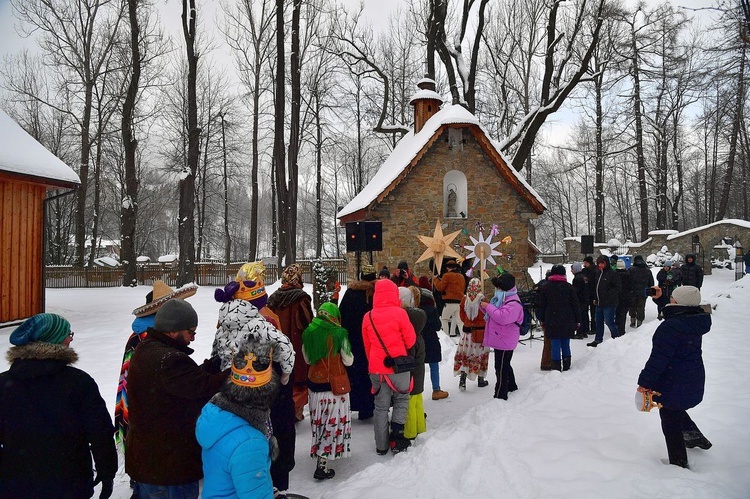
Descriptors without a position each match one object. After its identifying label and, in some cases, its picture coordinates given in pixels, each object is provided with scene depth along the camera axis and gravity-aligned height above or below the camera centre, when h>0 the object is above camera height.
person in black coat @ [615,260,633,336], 9.77 -0.85
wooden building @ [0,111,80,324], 9.62 +1.16
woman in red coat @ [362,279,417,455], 4.45 -0.89
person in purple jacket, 5.93 -0.86
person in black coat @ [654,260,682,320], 11.34 -0.48
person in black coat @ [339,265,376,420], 5.28 -0.86
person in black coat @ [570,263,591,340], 9.77 -0.65
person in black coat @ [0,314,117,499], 2.43 -0.83
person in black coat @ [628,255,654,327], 10.52 -0.54
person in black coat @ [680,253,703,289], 11.73 -0.36
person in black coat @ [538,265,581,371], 7.13 -0.83
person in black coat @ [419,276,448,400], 6.02 -0.89
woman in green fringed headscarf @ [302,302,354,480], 4.20 -1.07
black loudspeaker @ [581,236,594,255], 16.34 +0.59
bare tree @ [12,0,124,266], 20.39 +9.62
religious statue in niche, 14.32 +1.85
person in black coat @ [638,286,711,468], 3.72 -0.86
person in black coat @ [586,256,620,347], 9.23 -0.76
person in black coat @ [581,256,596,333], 10.12 -0.29
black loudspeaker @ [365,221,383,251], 8.38 +0.49
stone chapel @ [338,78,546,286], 13.45 +1.98
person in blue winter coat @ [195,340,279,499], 2.19 -0.81
